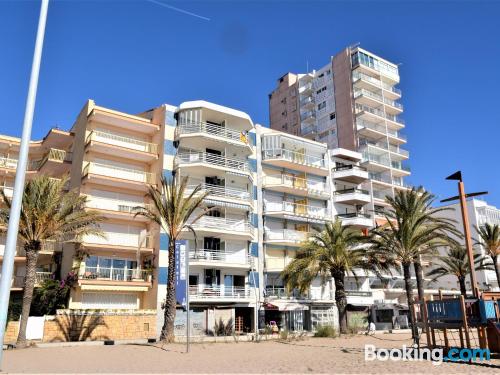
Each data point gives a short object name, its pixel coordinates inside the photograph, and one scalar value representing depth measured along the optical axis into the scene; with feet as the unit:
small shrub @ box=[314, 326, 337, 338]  108.93
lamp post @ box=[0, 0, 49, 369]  26.55
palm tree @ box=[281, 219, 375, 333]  115.24
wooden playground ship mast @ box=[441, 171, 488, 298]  66.28
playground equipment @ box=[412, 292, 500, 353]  61.87
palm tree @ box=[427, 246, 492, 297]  152.66
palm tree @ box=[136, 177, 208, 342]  91.66
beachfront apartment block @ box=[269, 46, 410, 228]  199.00
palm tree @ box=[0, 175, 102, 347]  83.76
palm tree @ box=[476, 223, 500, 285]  157.04
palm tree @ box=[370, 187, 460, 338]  105.81
